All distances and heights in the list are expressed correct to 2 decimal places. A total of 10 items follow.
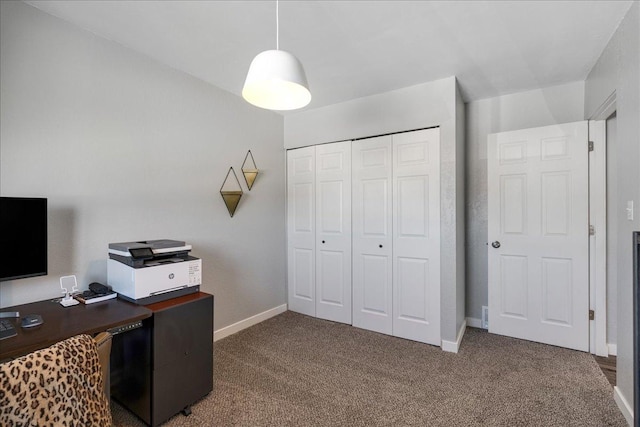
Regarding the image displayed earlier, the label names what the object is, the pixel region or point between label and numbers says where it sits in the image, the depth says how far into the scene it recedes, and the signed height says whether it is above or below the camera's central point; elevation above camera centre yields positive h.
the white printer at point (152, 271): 1.92 -0.36
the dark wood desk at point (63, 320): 1.32 -0.53
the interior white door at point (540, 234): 2.82 -0.21
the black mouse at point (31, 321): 1.50 -0.51
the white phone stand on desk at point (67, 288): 1.83 -0.46
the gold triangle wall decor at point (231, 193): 3.08 +0.20
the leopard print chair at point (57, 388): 0.87 -0.52
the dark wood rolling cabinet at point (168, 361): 1.82 -0.90
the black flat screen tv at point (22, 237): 1.62 -0.12
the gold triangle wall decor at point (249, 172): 3.31 +0.44
